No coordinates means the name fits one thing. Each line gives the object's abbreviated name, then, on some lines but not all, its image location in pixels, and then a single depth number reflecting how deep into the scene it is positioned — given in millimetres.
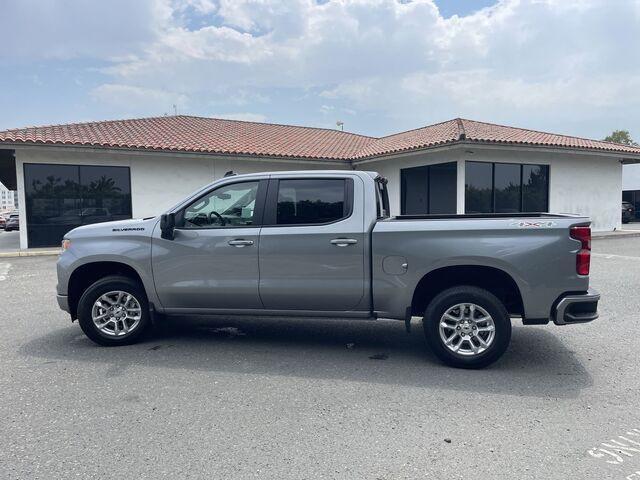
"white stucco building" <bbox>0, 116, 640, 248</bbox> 16203
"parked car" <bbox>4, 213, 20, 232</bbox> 35625
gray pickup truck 4574
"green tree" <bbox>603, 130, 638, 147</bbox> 57812
